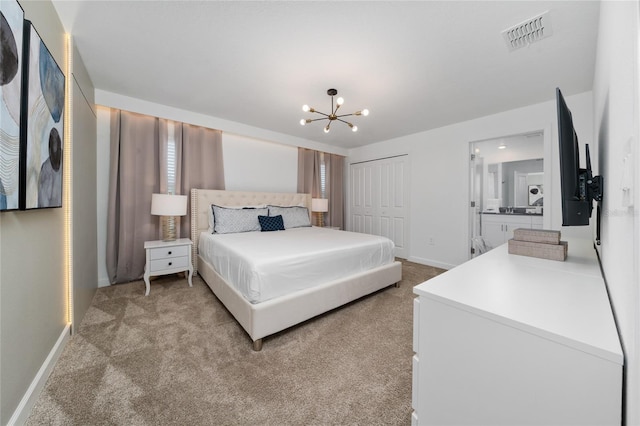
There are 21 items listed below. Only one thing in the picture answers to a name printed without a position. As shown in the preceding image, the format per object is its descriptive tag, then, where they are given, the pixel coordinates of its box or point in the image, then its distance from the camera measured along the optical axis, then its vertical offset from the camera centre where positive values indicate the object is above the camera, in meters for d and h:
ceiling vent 1.71 +1.34
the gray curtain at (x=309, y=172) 4.93 +0.82
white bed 1.83 -0.72
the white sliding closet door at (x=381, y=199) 4.68 +0.26
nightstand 2.81 -0.56
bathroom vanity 4.22 -0.21
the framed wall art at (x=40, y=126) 1.21 +0.49
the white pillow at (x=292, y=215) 3.94 -0.06
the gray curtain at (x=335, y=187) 5.43 +0.55
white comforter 1.91 -0.43
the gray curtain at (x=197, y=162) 3.52 +0.74
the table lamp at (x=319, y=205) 4.80 +0.13
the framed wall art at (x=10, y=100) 1.03 +0.49
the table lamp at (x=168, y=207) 2.98 +0.05
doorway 4.44 +0.53
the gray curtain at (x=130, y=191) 3.06 +0.26
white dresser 0.60 -0.40
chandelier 2.59 +1.12
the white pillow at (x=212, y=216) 3.44 -0.07
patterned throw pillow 3.56 -0.17
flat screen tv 1.11 +0.15
